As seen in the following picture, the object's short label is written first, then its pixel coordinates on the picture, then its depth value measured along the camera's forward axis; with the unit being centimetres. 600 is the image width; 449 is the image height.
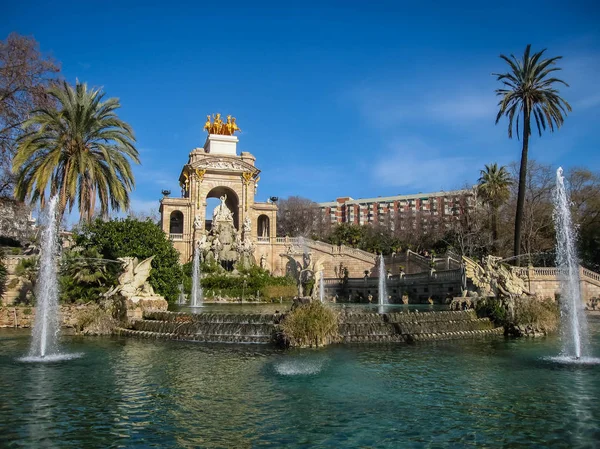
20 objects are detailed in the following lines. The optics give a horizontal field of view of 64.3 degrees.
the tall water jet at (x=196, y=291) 3212
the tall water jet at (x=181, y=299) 3271
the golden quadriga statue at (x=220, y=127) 5938
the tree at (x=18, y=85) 2498
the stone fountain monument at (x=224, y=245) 4359
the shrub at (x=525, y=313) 1747
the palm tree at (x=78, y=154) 2181
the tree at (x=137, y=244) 2303
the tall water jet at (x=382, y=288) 3509
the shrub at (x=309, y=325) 1416
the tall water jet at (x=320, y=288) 1710
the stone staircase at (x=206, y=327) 1552
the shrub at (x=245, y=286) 3631
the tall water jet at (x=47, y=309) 1370
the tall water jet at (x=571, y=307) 1333
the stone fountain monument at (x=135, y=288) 1859
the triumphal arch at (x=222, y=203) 4981
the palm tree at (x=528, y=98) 2858
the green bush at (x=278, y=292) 3709
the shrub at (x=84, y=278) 2078
